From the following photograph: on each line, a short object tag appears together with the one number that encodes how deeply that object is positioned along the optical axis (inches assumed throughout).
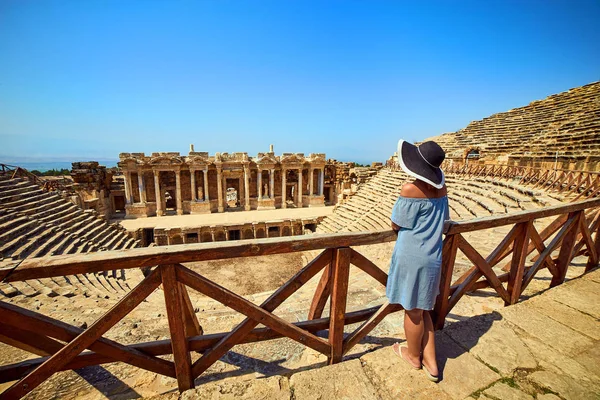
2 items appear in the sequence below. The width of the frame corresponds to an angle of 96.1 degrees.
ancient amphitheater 71.4
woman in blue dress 80.4
